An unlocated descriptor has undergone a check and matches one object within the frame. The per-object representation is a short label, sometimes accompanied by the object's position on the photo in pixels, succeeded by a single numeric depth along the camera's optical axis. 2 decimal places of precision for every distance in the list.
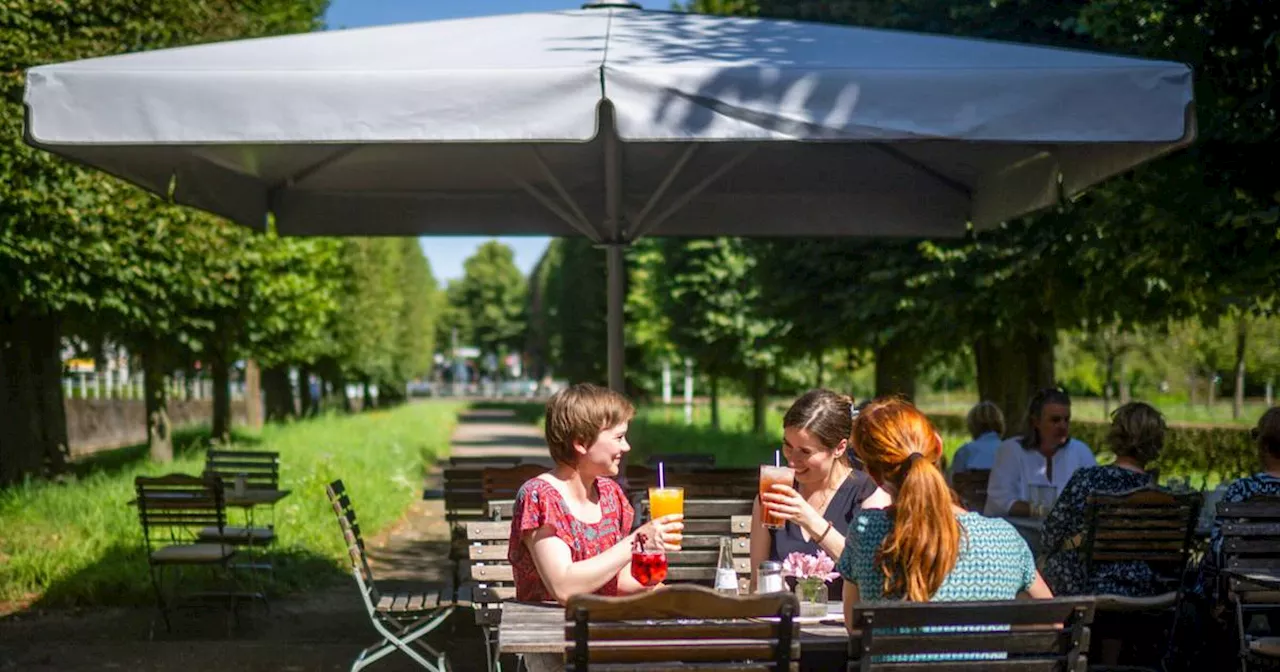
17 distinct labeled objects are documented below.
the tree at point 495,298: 121.62
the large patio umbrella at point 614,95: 4.90
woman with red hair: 3.53
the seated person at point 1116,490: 6.04
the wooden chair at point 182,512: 8.41
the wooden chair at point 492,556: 5.28
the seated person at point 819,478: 4.55
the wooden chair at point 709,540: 5.34
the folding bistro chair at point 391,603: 6.29
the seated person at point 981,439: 9.30
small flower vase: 4.25
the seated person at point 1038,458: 7.48
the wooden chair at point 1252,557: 5.46
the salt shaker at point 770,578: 4.23
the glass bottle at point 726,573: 4.30
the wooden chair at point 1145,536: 5.88
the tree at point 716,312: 32.34
